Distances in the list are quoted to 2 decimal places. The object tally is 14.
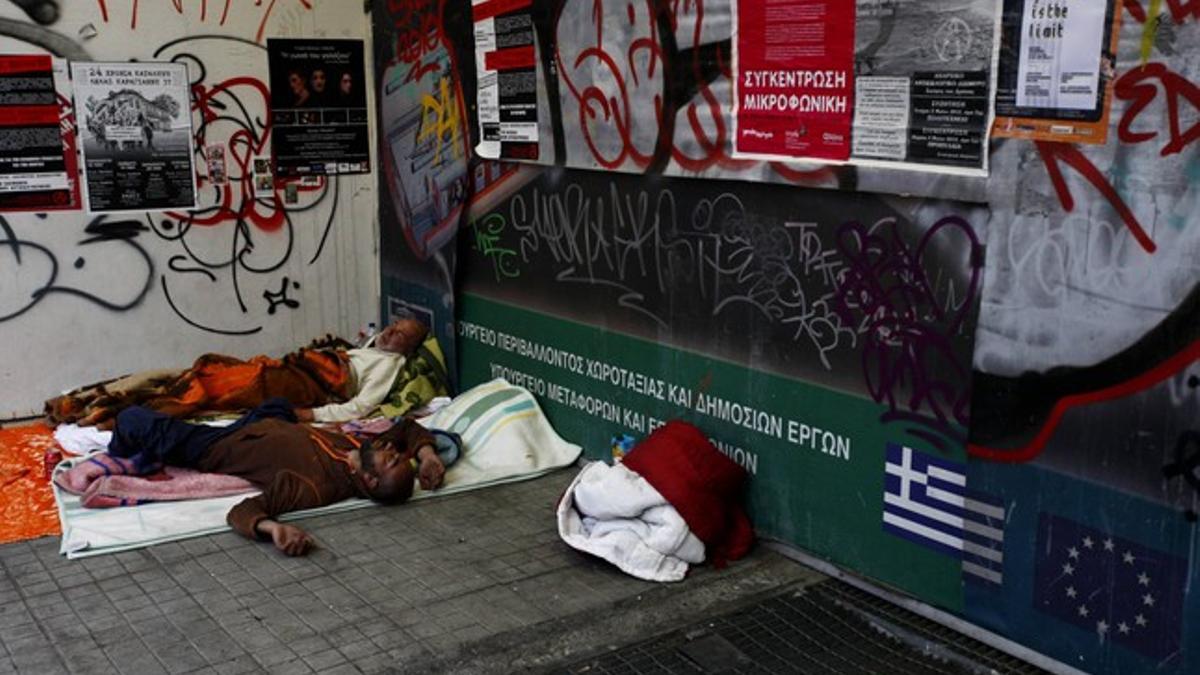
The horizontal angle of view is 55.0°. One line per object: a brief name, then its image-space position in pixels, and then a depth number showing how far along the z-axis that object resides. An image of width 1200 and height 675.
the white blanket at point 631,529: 4.81
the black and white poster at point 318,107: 7.61
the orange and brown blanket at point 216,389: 6.71
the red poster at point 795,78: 4.50
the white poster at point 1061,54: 3.66
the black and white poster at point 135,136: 7.03
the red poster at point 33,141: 6.79
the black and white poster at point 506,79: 6.27
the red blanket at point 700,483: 4.88
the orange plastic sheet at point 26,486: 5.40
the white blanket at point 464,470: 5.22
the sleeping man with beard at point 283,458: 5.61
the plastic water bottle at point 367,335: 7.76
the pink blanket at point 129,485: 5.52
